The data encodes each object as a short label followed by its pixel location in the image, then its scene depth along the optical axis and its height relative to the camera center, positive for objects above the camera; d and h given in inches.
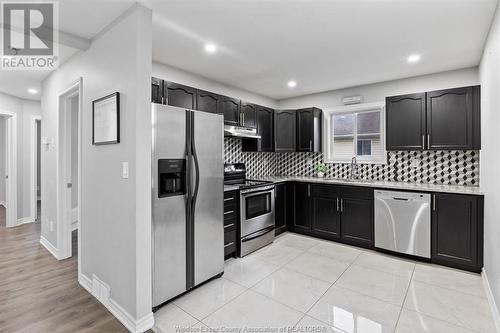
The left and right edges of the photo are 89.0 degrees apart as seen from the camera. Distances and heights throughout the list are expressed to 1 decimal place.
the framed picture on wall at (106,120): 84.7 +16.1
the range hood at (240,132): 148.2 +20.4
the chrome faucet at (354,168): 175.9 -2.5
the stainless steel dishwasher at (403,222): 127.6 -30.0
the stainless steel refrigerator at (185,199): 89.7 -13.4
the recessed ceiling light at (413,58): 123.7 +53.1
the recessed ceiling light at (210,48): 111.1 +52.5
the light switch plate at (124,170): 82.1 -1.5
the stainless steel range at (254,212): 137.4 -27.2
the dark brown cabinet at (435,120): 126.1 +23.8
